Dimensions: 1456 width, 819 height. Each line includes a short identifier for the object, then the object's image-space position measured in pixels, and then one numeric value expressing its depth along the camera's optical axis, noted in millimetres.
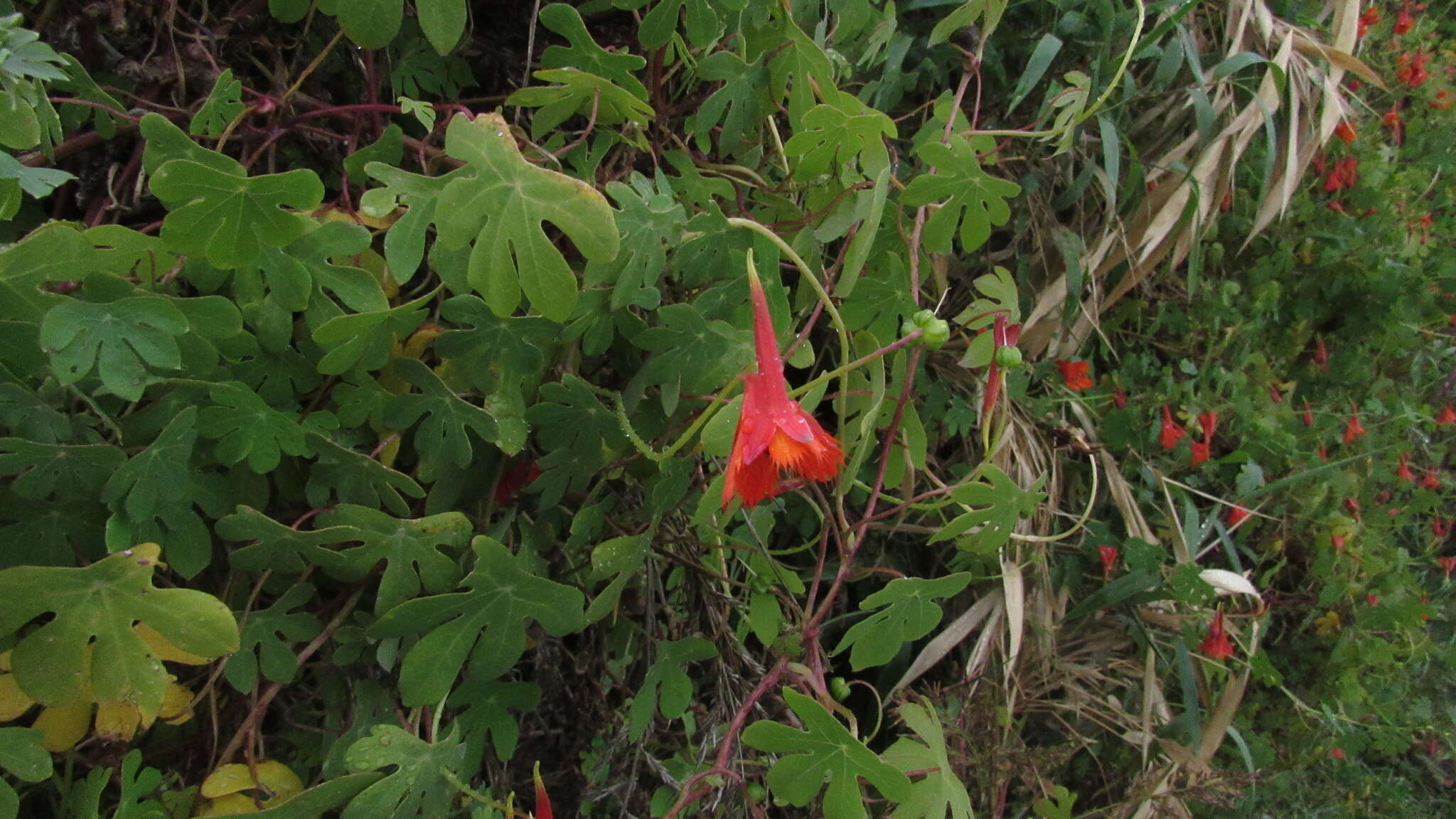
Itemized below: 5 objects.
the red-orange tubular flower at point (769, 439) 387
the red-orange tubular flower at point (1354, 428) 810
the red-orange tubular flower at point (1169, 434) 684
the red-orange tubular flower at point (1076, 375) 653
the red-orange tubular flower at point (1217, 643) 639
